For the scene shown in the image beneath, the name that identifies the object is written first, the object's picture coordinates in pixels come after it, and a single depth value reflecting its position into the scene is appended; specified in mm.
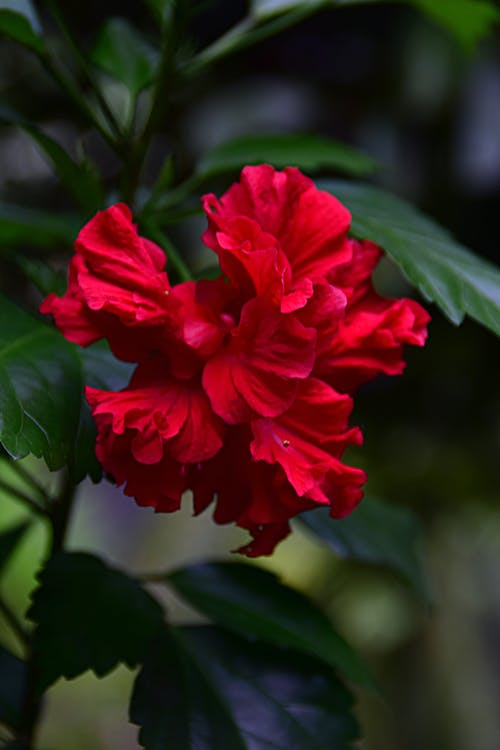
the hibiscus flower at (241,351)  766
